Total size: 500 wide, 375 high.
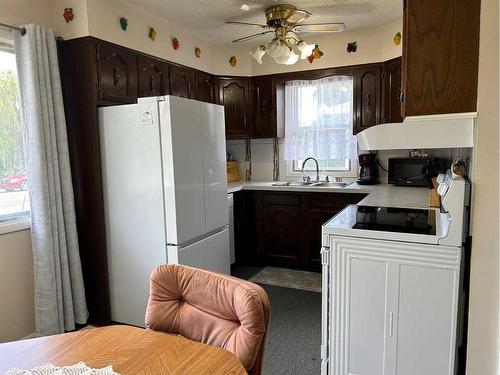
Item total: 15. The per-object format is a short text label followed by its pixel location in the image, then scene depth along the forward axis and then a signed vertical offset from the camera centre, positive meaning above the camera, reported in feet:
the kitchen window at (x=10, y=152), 7.61 +0.00
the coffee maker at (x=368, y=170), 11.91 -0.83
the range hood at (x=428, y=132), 5.09 +0.16
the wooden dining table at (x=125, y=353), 3.19 -1.90
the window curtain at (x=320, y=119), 12.55 +0.93
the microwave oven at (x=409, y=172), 11.30 -0.89
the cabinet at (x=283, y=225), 11.53 -2.61
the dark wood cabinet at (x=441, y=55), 4.83 +1.18
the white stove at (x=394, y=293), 5.34 -2.30
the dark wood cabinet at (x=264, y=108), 12.91 +1.35
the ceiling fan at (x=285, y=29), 8.86 +2.85
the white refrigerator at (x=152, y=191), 7.76 -0.93
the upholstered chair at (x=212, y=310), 3.63 -1.77
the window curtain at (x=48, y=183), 7.52 -0.69
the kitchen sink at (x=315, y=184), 12.36 -1.33
